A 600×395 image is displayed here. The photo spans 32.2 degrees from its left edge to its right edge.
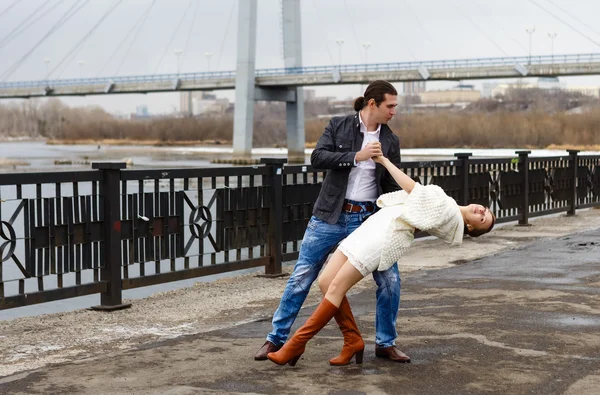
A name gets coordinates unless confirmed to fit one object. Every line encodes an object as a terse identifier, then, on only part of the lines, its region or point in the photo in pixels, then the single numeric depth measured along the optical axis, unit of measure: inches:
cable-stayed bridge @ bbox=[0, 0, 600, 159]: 3097.9
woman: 239.1
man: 251.6
